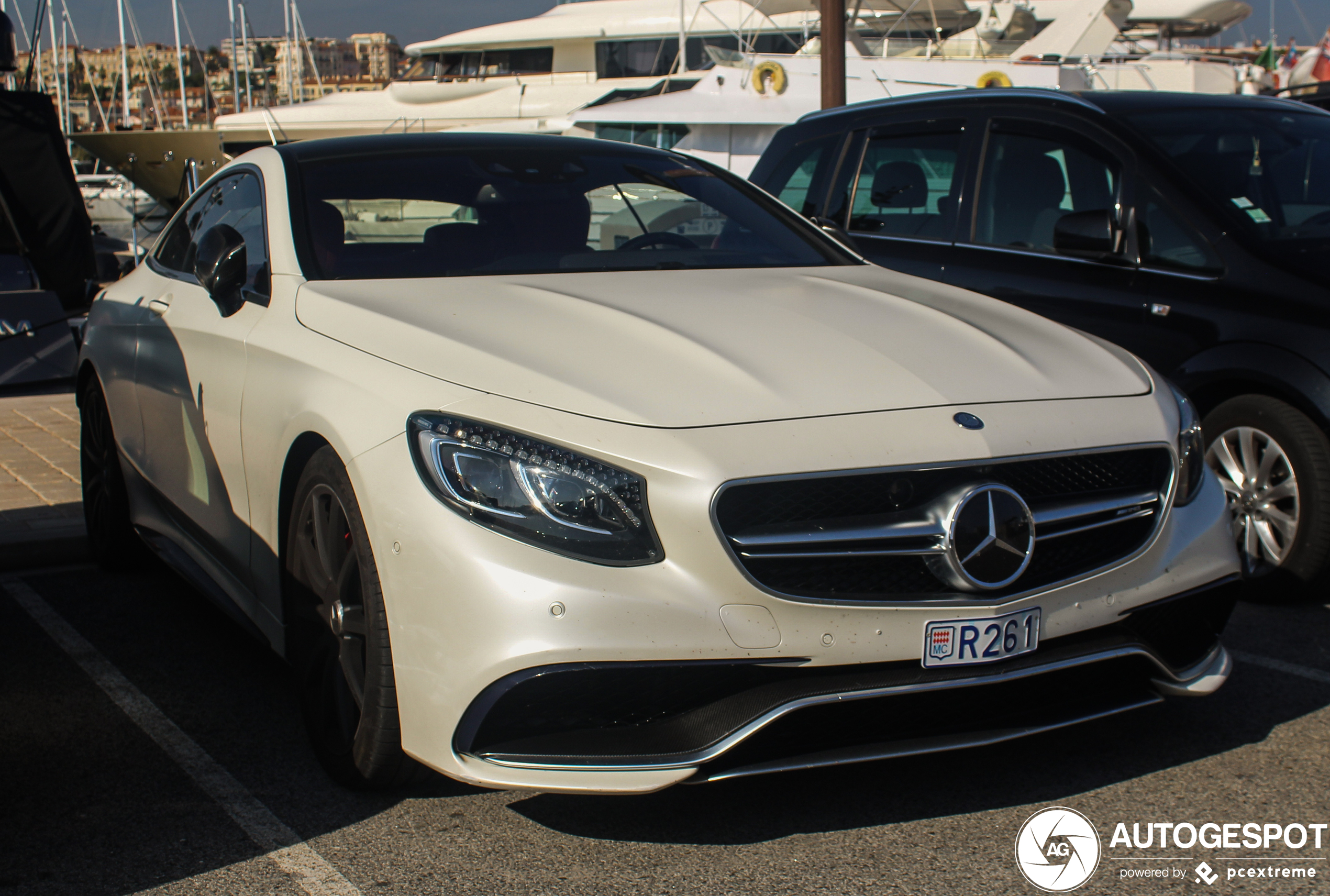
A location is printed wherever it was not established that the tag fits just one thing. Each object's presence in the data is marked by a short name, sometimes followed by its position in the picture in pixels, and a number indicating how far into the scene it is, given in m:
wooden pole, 10.66
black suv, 4.56
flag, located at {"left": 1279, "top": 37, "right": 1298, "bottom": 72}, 30.35
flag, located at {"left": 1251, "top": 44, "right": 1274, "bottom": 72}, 38.16
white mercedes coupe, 2.56
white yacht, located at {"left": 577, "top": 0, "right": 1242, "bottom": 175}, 18.44
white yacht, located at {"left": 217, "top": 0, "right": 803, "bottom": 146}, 31.95
